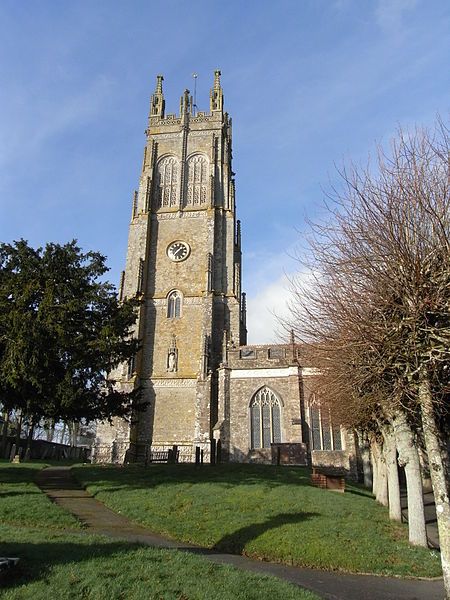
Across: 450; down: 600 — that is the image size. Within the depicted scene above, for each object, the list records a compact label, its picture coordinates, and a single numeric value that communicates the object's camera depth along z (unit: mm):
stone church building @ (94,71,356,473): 27547
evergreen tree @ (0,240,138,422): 14992
